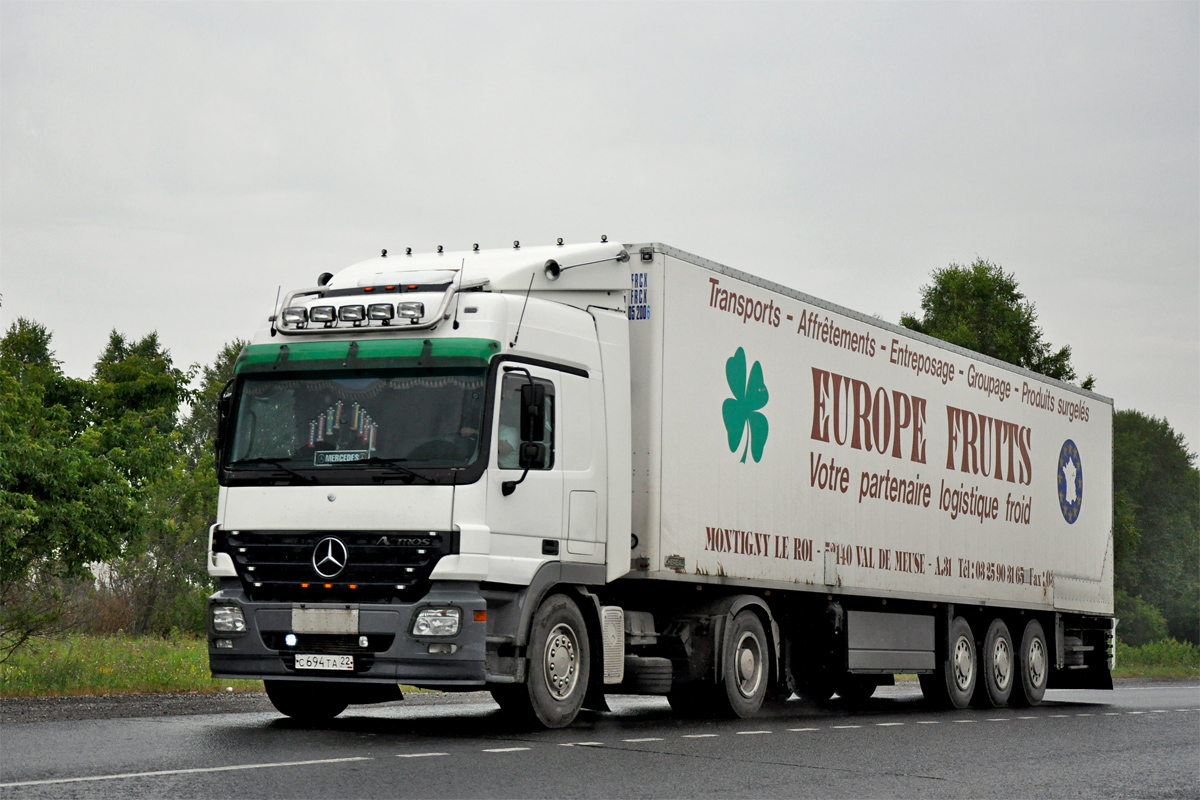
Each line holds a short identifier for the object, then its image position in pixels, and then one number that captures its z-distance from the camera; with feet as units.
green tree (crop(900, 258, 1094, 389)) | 146.61
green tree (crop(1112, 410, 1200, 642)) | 249.96
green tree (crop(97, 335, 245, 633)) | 99.60
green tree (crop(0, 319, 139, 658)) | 72.43
